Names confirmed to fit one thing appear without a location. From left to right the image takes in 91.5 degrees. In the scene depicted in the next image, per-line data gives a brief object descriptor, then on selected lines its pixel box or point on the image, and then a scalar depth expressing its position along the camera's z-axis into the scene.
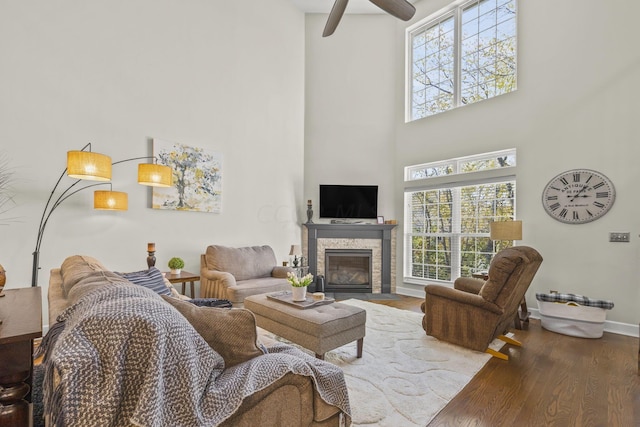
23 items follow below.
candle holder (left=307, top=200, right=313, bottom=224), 5.79
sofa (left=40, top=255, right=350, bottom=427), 0.81
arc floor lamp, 2.89
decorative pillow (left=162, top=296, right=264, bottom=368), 1.26
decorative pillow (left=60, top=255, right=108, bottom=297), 1.58
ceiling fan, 3.21
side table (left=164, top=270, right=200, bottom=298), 3.73
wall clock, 3.74
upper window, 4.82
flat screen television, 5.82
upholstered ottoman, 2.47
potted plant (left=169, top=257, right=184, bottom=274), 3.95
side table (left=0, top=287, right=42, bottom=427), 0.99
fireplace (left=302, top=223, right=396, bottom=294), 5.72
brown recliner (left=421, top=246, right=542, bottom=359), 2.79
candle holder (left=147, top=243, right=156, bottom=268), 3.55
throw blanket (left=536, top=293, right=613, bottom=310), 3.33
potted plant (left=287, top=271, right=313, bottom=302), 2.94
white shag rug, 1.99
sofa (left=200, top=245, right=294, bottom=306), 3.81
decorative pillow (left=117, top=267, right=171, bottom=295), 2.38
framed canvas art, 4.17
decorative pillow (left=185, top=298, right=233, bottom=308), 2.44
